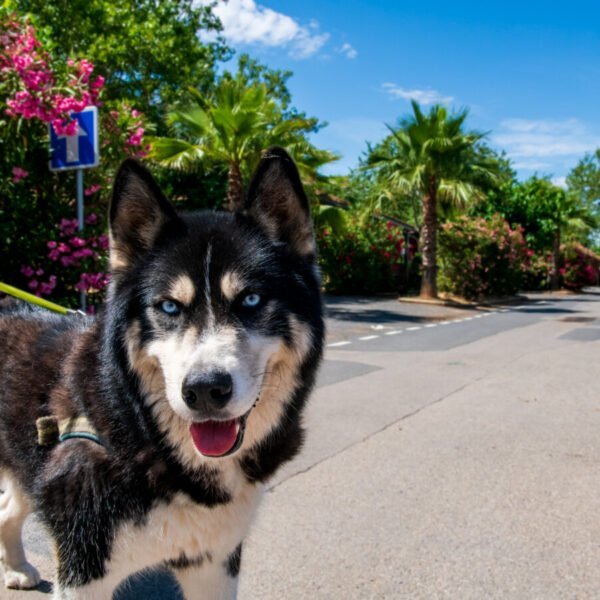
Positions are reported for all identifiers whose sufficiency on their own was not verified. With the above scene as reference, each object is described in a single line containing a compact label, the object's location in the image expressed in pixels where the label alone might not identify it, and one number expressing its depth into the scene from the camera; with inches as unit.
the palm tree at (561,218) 1545.3
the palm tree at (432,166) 898.7
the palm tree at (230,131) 665.0
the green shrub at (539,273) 1662.2
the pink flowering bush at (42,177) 261.4
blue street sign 262.7
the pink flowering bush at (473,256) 1045.2
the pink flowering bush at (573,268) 1763.7
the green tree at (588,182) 3181.6
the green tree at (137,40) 994.1
